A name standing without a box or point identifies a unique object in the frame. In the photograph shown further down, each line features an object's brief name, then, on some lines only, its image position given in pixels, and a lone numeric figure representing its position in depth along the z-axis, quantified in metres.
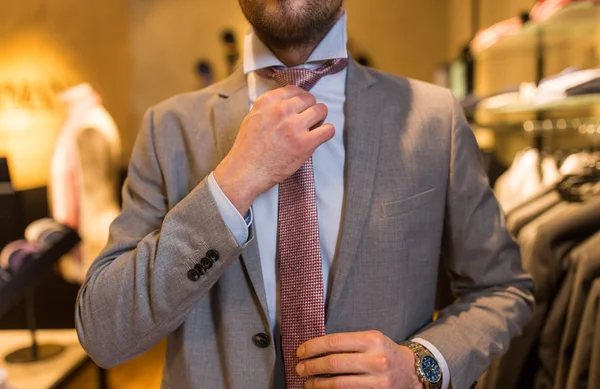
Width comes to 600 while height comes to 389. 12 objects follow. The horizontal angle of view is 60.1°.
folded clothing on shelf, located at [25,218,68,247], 1.47
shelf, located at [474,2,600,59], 1.68
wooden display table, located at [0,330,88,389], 1.34
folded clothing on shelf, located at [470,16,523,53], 2.07
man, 0.77
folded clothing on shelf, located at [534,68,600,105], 1.57
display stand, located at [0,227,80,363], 1.28
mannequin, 2.30
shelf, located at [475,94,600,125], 1.57
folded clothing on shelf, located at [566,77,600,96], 1.52
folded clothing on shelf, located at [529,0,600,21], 1.58
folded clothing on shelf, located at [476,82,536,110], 2.03
